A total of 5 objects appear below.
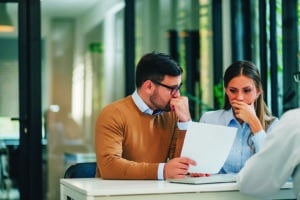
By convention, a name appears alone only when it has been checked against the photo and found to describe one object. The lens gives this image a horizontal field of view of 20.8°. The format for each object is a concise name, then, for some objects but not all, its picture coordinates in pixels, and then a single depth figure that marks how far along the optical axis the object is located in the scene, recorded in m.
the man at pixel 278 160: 2.74
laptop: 3.33
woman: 3.98
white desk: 3.10
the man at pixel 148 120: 3.86
